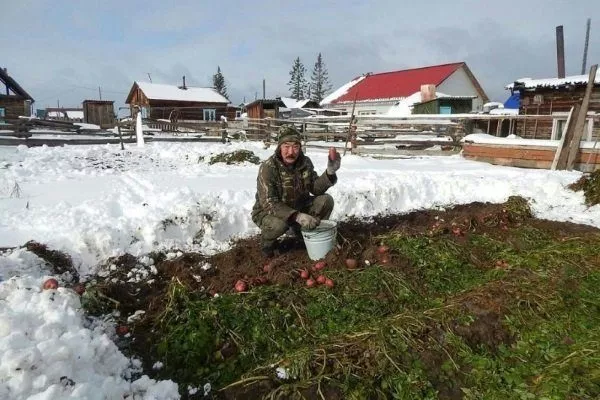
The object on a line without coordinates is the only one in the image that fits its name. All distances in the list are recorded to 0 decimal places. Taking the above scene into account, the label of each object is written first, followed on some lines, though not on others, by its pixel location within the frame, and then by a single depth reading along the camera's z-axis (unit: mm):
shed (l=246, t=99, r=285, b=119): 31734
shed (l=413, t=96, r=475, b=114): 27453
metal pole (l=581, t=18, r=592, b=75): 34328
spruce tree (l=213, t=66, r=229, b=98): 75812
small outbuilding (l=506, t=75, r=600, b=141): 17031
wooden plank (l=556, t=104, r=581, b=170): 9159
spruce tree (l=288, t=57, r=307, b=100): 76025
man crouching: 4246
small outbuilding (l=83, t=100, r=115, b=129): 35281
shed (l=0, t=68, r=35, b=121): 25438
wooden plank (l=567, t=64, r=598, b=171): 9008
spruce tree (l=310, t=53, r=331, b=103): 72750
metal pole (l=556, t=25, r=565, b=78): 17953
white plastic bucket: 4113
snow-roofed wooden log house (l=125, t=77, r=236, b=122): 35156
